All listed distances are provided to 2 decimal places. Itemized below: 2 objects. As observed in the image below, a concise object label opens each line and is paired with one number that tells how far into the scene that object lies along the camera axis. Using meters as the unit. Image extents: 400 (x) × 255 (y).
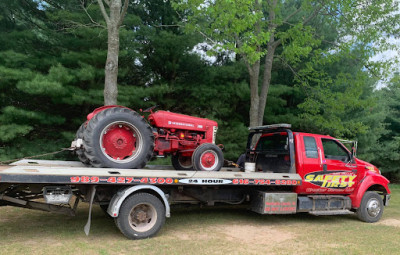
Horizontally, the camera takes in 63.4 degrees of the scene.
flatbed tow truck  4.84
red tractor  5.36
